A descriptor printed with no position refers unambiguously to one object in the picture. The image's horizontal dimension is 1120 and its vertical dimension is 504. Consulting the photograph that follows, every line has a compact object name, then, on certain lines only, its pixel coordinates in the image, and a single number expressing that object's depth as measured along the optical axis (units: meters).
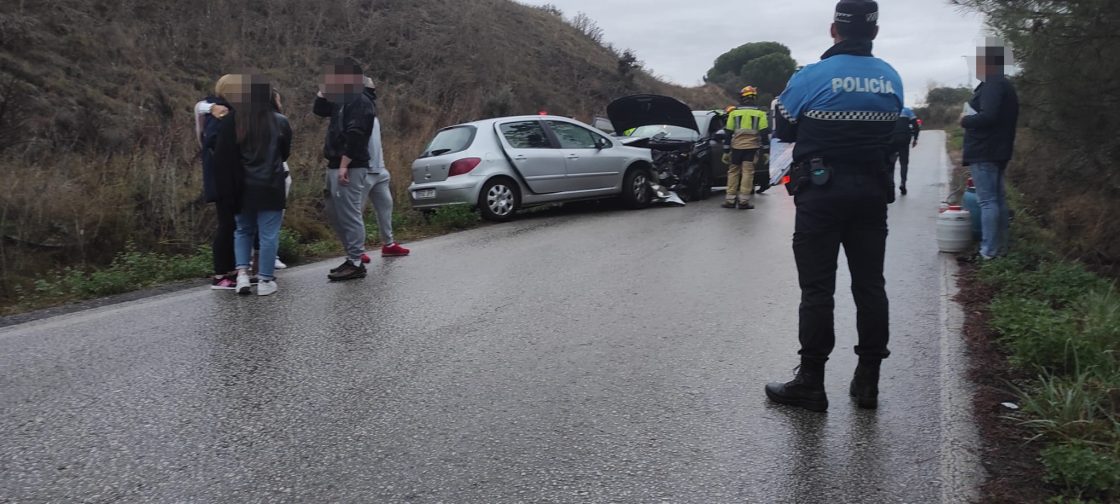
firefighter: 13.11
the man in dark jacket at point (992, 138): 7.02
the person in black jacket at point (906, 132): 12.47
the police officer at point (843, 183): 3.90
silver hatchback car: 11.61
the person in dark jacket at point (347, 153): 7.25
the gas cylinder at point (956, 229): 8.38
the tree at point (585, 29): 42.73
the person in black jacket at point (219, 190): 6.73
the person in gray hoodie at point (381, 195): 7.93
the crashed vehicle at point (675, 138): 14.55
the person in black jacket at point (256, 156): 6.65
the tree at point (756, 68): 63.81
